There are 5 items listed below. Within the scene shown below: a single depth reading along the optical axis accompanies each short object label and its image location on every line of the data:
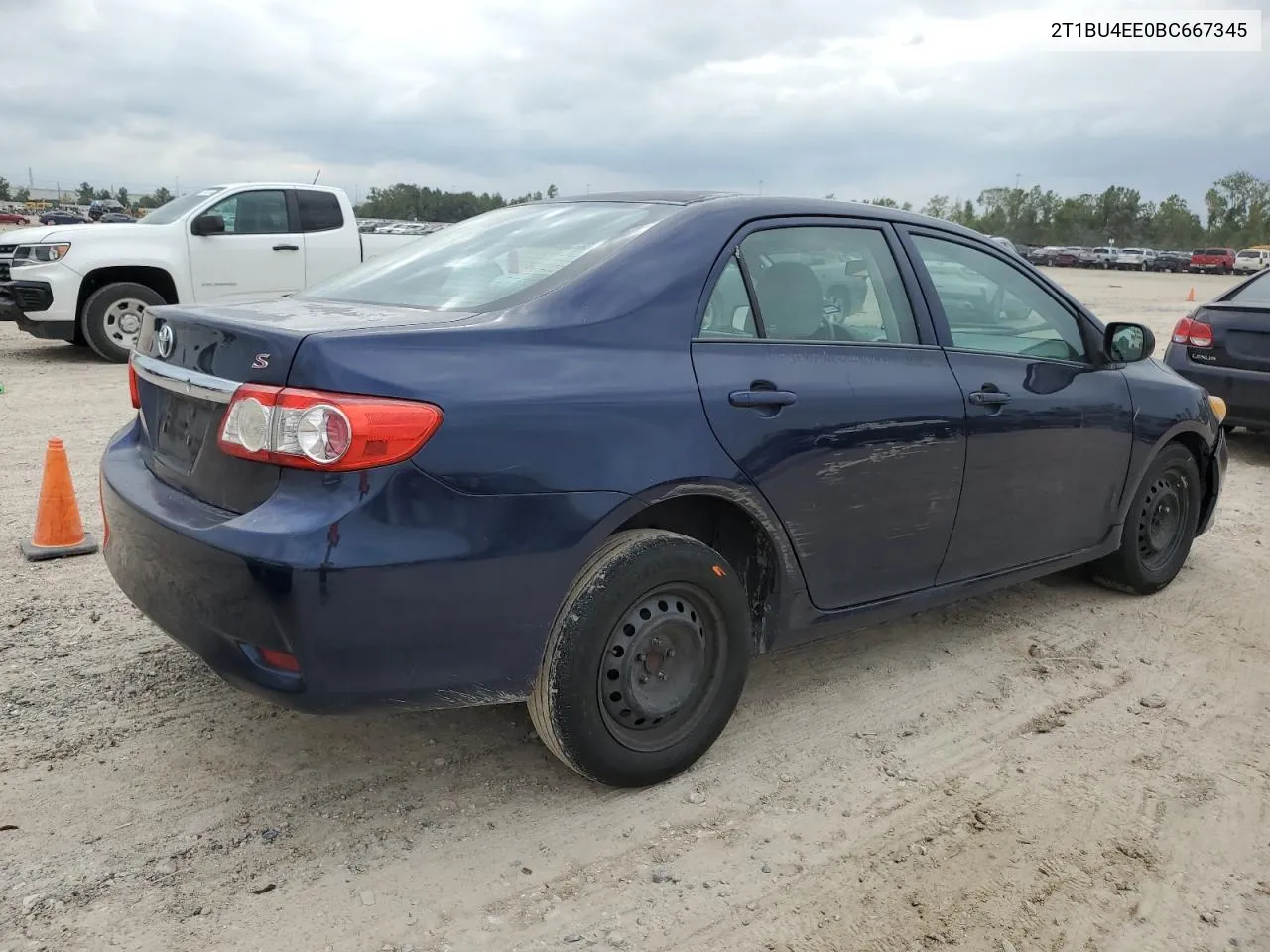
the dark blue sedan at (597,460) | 2.46
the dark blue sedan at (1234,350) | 7.66
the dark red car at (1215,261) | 66.44
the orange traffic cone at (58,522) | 4.59
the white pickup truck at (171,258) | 10.12
